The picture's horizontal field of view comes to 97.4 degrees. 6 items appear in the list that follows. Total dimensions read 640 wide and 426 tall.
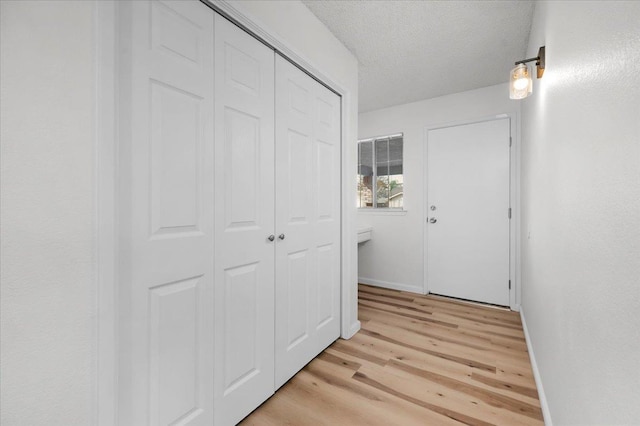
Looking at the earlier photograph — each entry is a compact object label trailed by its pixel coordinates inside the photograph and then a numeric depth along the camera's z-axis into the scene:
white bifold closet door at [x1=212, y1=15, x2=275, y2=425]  1.33
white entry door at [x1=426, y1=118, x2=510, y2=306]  3.07
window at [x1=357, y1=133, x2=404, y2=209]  3.75
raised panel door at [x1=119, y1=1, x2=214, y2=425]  1.00
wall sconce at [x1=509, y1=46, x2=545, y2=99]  1.65
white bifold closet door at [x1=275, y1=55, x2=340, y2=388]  1.72
